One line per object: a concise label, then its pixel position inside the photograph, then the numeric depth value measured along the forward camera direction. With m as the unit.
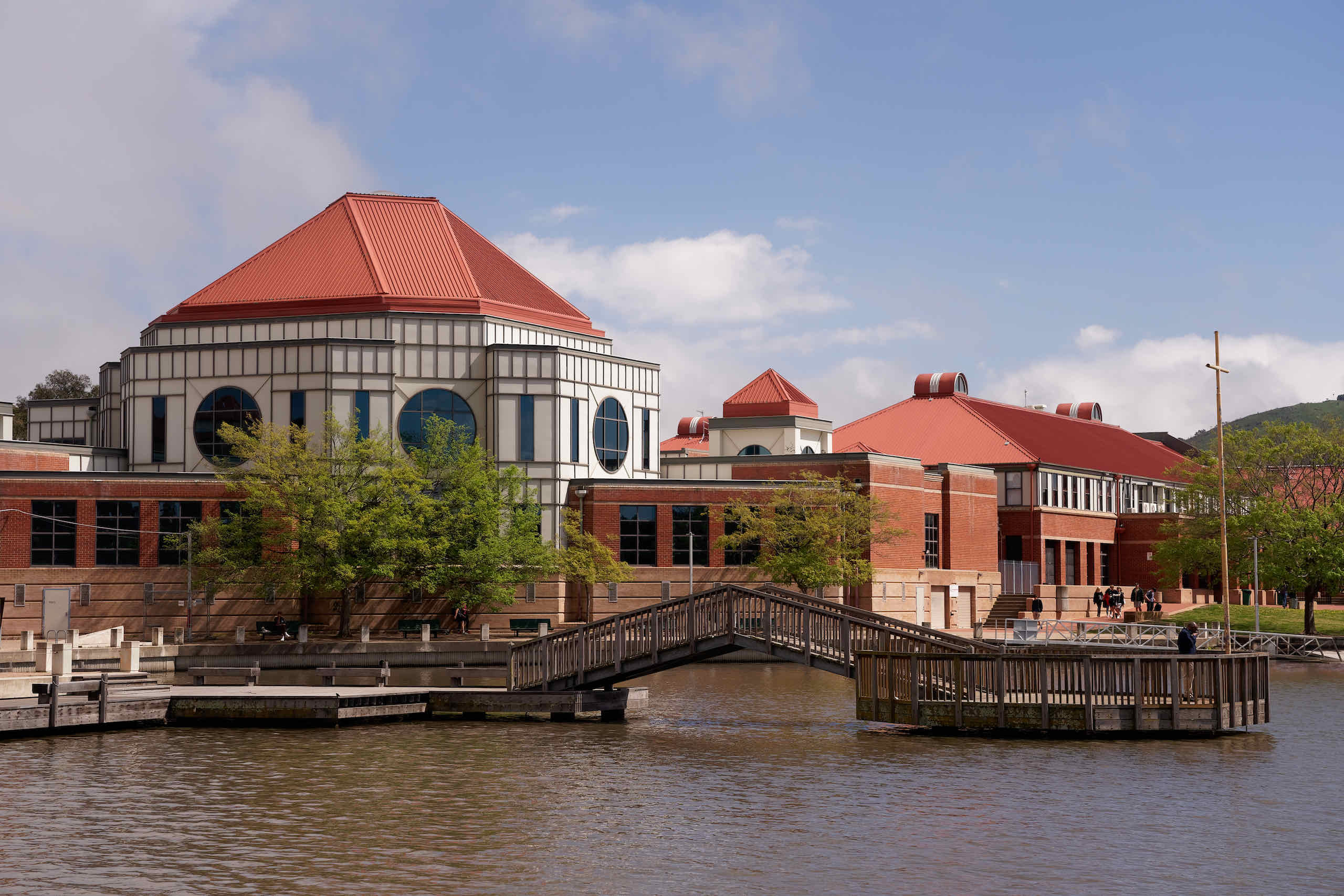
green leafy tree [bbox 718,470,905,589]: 70.12
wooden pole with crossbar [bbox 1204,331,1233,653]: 47.22
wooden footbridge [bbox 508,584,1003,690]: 38.41
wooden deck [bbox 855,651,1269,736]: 34.12
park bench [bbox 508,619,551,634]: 69.31
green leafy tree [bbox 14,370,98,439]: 128.88
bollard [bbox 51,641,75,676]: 39.62
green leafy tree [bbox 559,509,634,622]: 69.25
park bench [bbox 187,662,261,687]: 43.59
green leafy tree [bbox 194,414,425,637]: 64.56
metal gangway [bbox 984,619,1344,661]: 64.12
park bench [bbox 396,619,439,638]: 67.81
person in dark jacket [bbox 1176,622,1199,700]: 34.69
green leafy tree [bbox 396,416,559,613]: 65.62
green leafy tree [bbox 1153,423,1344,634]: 76.88
